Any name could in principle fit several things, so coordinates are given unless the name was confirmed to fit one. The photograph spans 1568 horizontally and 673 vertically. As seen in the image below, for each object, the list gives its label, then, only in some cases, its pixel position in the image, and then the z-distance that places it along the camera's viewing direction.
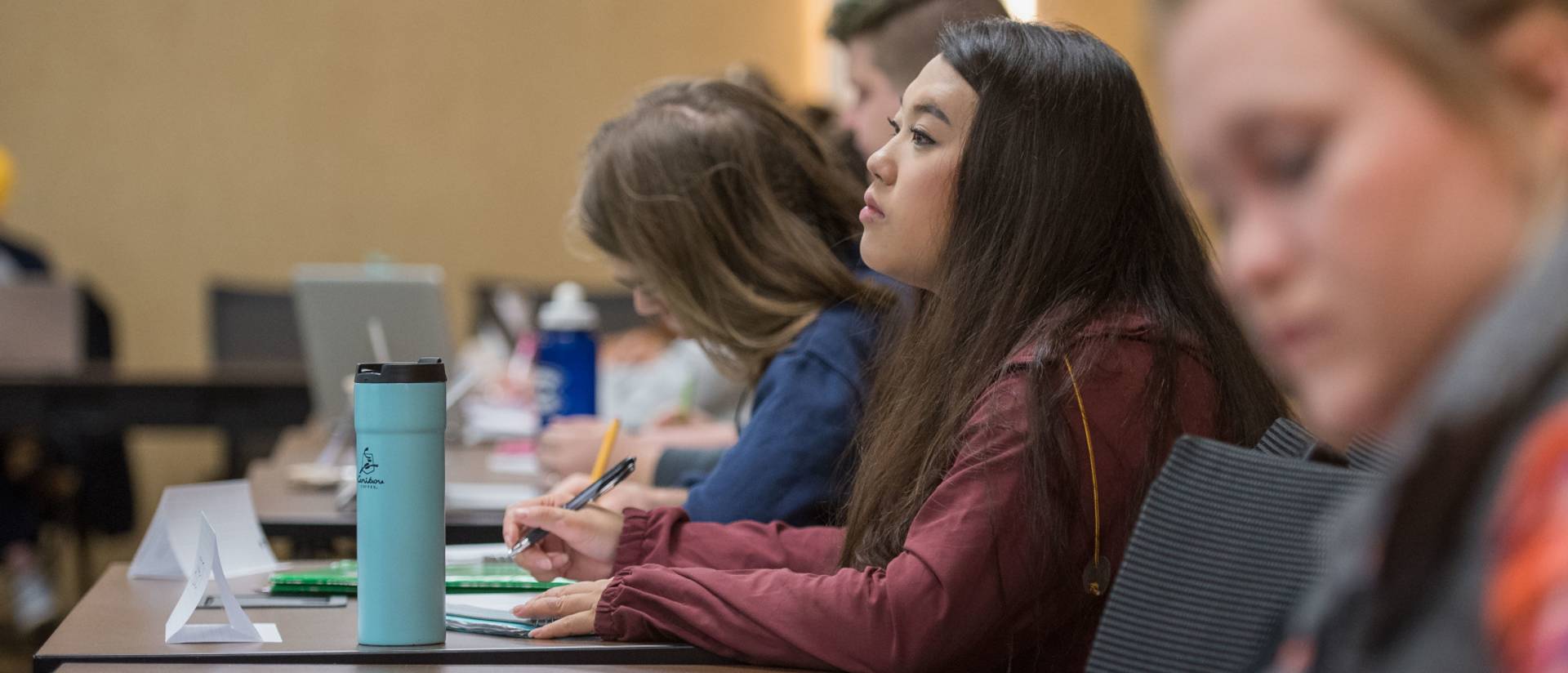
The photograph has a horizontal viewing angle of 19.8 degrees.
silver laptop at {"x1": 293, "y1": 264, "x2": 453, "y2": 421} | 5.99
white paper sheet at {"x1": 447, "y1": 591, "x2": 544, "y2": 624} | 3.42
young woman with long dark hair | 3.26
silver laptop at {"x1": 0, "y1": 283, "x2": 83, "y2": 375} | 8.75
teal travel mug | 3.30
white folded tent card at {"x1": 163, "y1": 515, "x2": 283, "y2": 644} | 3.35
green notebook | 3.56
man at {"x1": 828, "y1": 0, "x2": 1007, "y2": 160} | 4.53
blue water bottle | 5.08
